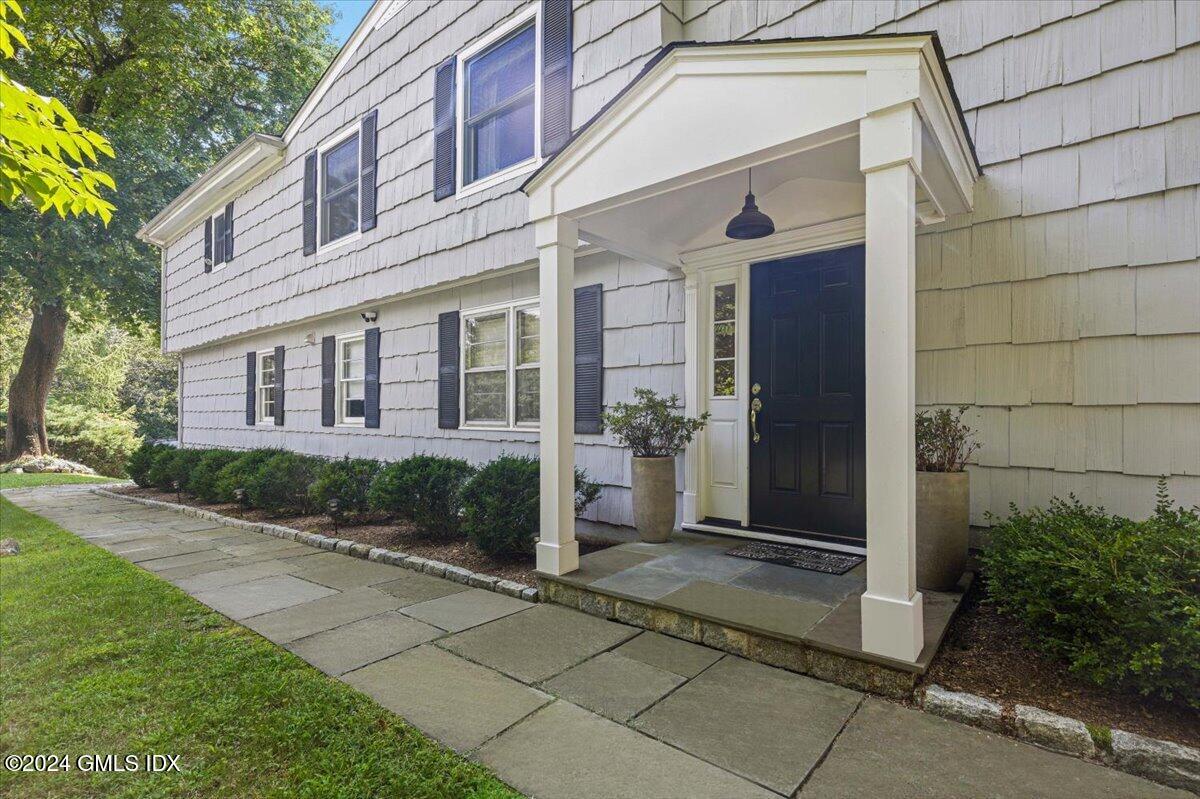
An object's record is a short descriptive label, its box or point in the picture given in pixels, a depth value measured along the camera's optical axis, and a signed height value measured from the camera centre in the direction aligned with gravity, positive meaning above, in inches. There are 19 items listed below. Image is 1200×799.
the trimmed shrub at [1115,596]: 80.1 -29.1
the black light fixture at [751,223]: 140.8 +43.9
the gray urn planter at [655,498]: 170.0 -27.7
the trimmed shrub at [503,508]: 171.3 -31.0
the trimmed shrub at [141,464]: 387.2 -40.0
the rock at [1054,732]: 78.7 -45.6
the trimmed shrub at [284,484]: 264.1 -36.4
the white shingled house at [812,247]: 103.7 +41.0
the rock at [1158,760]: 72.8 -45.9
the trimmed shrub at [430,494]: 202.8 -31.8
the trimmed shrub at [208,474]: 303.7 -36.7
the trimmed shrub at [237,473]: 280.8 -33.7
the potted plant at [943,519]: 121.0 -24.4
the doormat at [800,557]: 143.3 -40.1
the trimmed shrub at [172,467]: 333.7 -37.5
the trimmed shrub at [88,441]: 641.0 -41.4
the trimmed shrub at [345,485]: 232.4 -32.9
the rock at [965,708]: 85.4 -45.9
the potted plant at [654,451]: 170.2 -14.2
